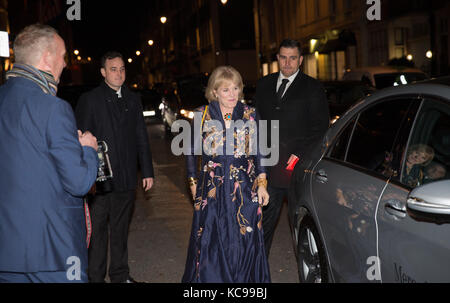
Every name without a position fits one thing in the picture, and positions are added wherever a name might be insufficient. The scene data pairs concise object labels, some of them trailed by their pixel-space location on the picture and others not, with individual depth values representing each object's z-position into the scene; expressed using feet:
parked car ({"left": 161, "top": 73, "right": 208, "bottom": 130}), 54.65
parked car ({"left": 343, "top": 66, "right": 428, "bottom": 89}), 49.14
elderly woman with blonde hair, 13.26
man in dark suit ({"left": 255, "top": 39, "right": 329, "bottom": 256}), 16.02
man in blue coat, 8.29
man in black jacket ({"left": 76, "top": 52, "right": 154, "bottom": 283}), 15.05
